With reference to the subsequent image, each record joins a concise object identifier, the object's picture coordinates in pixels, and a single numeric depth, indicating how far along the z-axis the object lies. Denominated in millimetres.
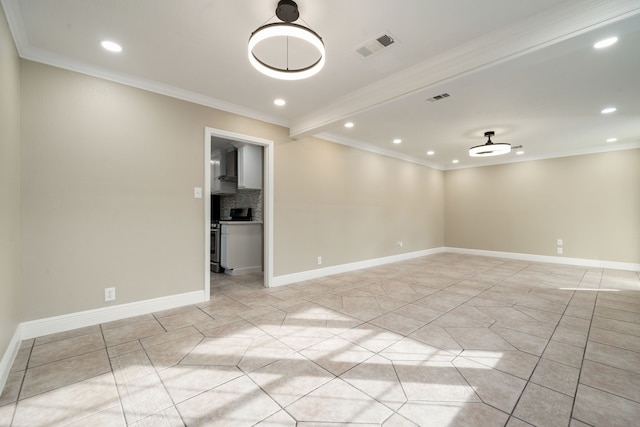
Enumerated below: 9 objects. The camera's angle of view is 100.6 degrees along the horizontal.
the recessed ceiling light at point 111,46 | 2344
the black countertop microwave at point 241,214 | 5719
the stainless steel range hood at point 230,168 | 5445
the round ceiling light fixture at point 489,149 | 4785
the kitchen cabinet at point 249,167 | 5074
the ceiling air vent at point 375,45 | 2299
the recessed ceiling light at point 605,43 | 2225
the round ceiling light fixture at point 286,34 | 1749
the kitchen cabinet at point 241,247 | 4906
